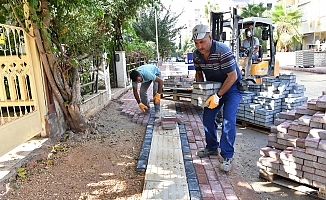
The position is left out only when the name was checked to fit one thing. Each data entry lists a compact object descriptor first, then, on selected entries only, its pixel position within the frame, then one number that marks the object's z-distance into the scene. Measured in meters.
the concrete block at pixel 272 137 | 3.51
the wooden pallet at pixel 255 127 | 5.31
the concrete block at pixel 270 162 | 3.21
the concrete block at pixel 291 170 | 2.97
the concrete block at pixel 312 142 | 2.81
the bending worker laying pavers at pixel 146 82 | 5.46
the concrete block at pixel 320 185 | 2.80
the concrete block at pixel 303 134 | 3.17
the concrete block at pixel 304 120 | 3.12
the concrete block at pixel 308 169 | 2.85
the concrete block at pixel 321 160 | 2.74
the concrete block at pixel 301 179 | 2.91
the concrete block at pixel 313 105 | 3.27
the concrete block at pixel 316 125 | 3.00
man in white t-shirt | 6.80
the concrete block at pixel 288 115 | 3.76
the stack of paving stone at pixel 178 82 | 6.81
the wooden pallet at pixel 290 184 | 2.98
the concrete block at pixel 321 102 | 3.10
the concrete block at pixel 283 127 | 3.37
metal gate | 3.79
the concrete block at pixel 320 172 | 2.76
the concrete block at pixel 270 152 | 3.28
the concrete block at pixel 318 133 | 2.84
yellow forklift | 6.46
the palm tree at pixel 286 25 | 24.40
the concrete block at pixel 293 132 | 3.25
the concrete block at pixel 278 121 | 3.79
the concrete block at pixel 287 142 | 3.26
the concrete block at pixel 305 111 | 3.38
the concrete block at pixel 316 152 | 2.74
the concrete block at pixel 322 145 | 2.75
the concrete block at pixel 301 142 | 3.05
